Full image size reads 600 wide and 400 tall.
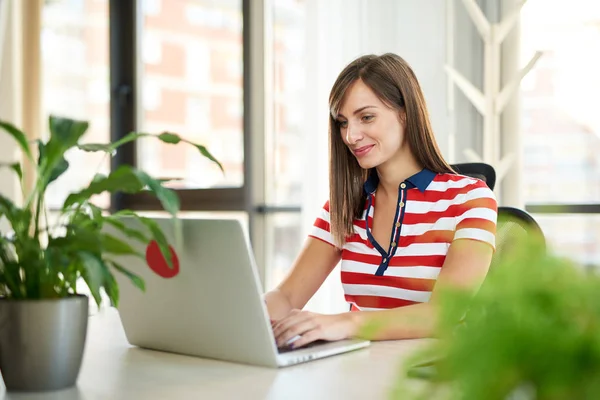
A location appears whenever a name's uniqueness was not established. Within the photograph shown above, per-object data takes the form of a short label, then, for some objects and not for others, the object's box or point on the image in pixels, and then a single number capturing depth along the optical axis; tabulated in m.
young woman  1.69
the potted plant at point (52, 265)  0.93
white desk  0.96
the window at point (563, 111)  2.42
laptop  1.06
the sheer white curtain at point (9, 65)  3.96
